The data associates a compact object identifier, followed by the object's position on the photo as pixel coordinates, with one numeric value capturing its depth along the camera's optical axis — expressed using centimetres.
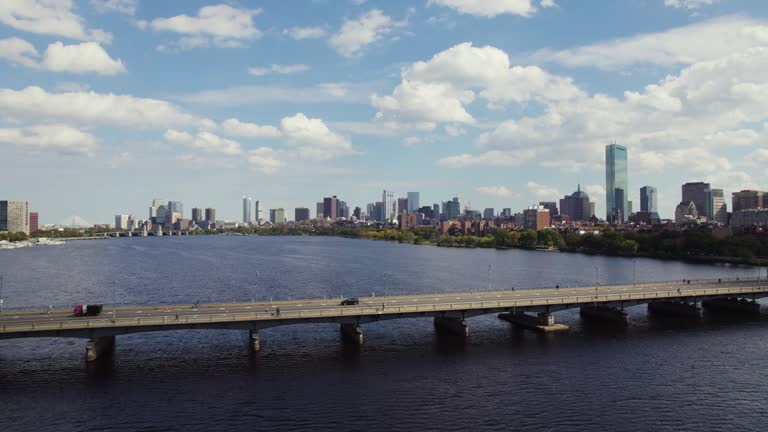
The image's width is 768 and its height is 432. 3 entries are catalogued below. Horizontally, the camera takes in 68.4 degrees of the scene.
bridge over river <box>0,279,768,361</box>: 5962
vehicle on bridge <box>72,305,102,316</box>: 6531
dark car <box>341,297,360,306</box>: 7469
